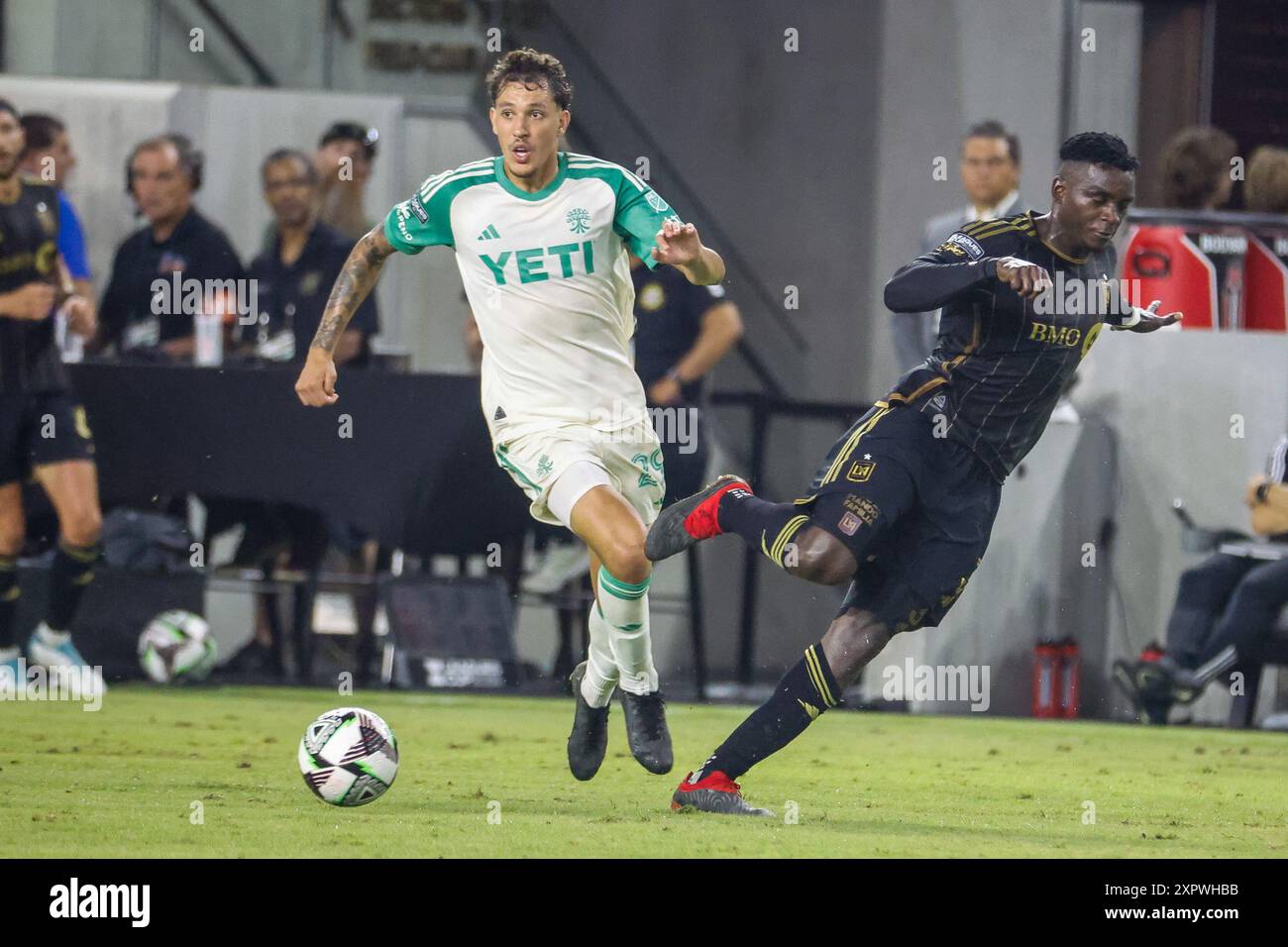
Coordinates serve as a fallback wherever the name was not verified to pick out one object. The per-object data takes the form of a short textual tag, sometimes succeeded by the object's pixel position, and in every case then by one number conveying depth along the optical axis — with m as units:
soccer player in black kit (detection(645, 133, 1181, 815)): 6.52
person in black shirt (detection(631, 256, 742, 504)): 10.88
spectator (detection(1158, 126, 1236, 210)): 11.90
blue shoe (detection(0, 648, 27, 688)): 10.61
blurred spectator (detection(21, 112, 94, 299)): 12.00
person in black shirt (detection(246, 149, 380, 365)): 11.59
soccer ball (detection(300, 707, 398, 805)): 6.47
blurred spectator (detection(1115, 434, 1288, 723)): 10.92
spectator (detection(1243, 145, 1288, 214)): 12.02
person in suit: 10.70
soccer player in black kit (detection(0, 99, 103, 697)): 10.45
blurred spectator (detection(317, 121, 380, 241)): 12.22
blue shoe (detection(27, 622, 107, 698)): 10.56
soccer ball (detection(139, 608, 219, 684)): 10.98
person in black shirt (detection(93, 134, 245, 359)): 11.73
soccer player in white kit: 6.95
